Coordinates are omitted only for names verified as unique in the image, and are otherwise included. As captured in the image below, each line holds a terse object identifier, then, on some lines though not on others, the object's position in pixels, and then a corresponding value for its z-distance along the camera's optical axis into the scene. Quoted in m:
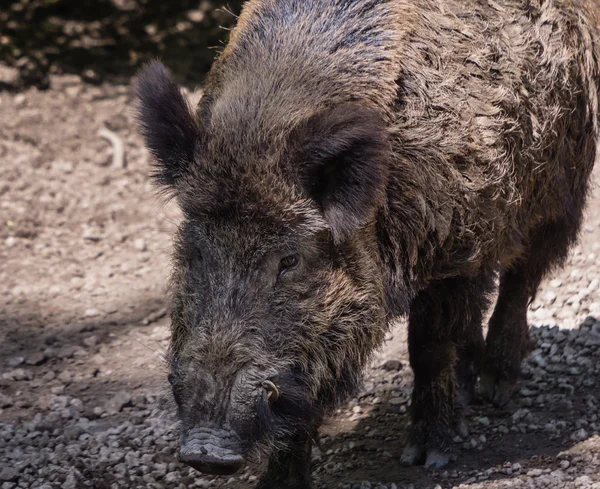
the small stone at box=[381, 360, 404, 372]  11.52
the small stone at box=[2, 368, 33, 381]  11.20
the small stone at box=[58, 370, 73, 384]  11.29
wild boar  7.23
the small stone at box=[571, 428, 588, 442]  9.40
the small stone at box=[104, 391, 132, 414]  10.69
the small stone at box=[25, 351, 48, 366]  11.63
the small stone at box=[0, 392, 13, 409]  10.61
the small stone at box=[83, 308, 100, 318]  12.79
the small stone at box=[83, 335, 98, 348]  12.13
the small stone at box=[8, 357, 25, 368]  11.52
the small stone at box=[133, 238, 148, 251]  14.59
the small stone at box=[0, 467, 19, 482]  9.03
